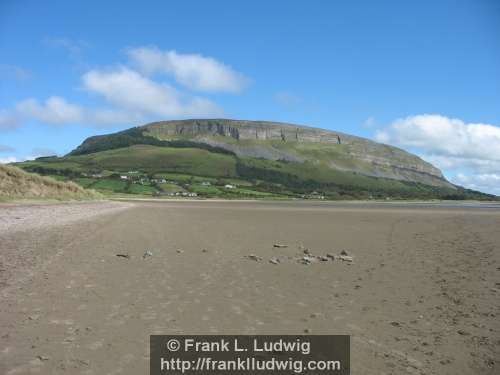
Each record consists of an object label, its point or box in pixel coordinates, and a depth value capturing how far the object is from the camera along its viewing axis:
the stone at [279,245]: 18.41
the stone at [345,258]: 15.13
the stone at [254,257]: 15.01
